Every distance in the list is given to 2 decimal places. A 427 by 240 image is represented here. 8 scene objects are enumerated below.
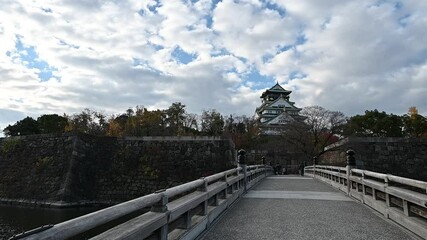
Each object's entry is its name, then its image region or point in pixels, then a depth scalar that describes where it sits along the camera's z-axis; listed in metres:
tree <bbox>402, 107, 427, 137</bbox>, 43.62
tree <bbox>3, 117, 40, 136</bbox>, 47.75
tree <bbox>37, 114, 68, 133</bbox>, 47.09
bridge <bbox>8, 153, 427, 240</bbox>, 2.96
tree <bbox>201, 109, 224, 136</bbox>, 47.12
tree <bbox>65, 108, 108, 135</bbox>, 45.59
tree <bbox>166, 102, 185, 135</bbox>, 44.16
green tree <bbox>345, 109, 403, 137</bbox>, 43.00
